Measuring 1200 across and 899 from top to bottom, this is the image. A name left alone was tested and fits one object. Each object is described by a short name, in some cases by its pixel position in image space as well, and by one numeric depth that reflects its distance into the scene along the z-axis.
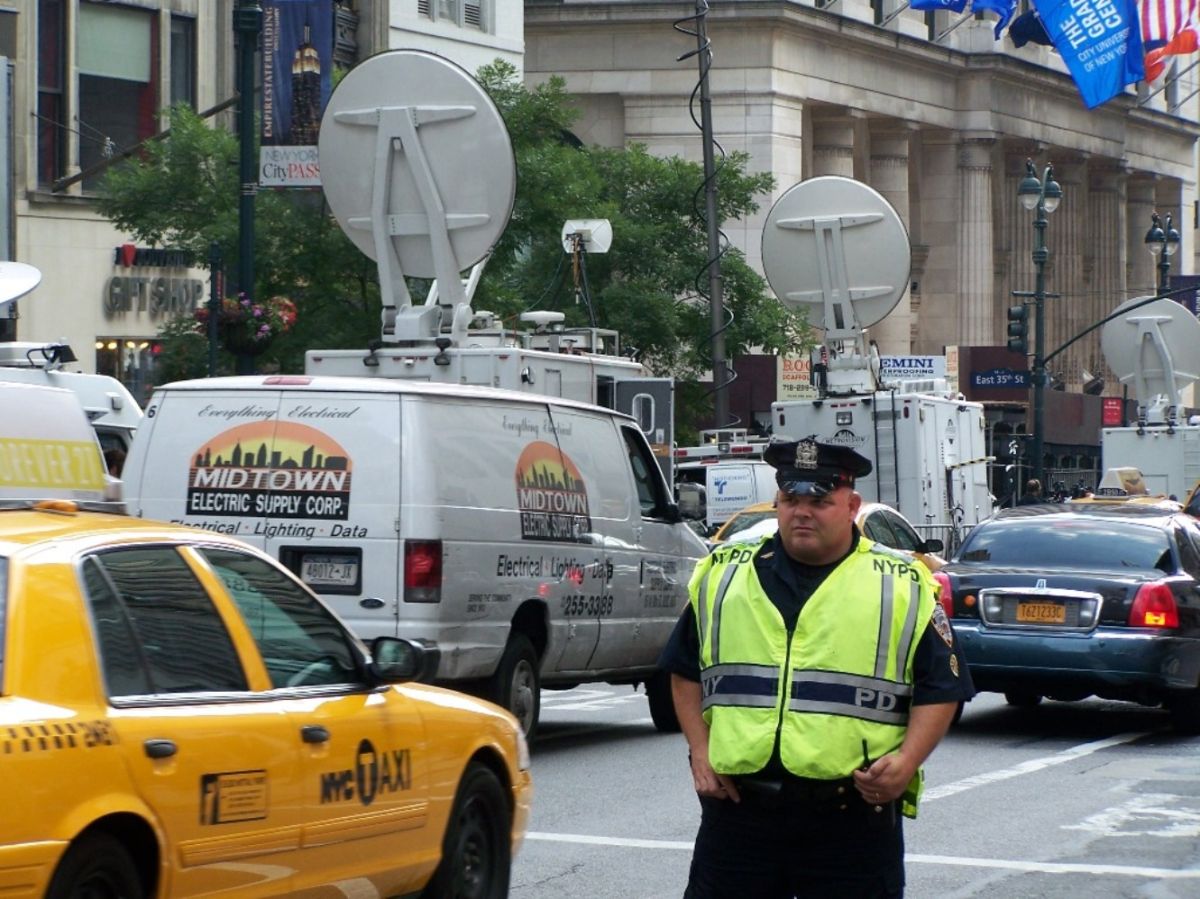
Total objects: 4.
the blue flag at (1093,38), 51.28
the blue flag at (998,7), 50.72
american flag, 52.16
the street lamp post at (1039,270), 42.07
